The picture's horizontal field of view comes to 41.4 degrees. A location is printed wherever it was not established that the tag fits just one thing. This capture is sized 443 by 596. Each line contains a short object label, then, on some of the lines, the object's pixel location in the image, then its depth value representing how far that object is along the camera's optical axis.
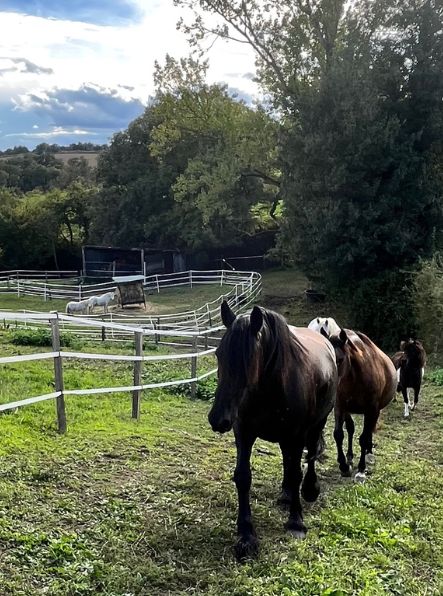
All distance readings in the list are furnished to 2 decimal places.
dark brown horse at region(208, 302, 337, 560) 3.50
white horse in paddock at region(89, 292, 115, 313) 25.38
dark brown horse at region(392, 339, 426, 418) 9.62
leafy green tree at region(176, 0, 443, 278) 18.70
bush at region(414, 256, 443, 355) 16.22
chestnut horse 5.61
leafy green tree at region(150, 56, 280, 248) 28.86
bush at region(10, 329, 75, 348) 12.86
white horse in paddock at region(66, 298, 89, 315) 24.59
